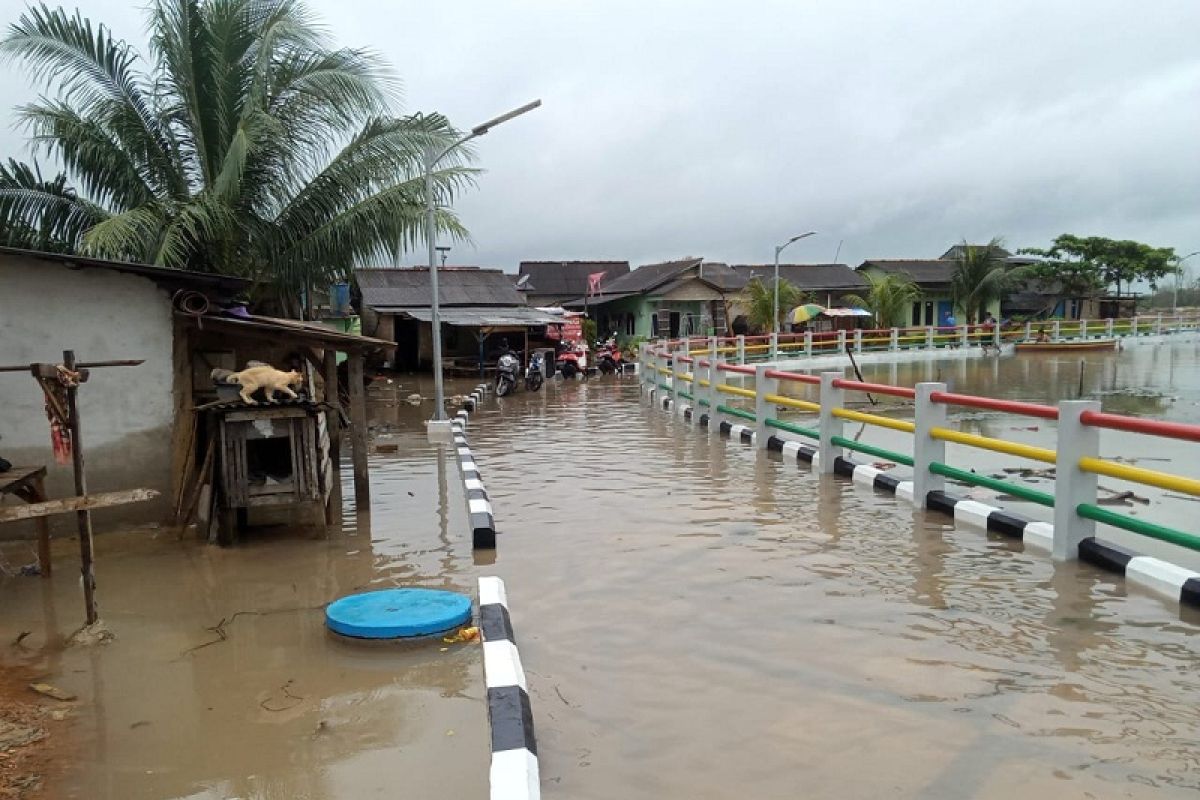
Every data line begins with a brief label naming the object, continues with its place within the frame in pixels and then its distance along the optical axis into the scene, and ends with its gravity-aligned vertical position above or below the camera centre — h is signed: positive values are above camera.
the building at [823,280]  46.28 +2.87
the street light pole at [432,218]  14.29 +2.02
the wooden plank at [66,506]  4.75 -0.85
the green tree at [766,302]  37.62 +1.43
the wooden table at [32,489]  5.84 -0.95
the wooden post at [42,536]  5.91 -1.24
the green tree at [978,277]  44.84 +2.73
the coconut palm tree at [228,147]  13.38 +3.16
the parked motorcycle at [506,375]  22.42 -0.87
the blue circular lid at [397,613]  4.84 -1.52
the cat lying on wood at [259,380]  7.15 -0.28
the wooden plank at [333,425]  9.45 -0.90
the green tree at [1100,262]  45.78 +3.44
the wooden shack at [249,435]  7.15 -0.75
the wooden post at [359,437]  8.64 -0.92
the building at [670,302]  40.66 +1.68
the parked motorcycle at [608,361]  30.69 -0.76
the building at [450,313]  29.55 +1.00
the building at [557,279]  49.22 +3.46
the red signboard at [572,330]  31.28 +0.33
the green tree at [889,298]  40.50 +1.62
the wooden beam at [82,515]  4.91 -0.93
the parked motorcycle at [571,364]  28.75 -0.80
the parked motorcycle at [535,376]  24.05 -0.96
